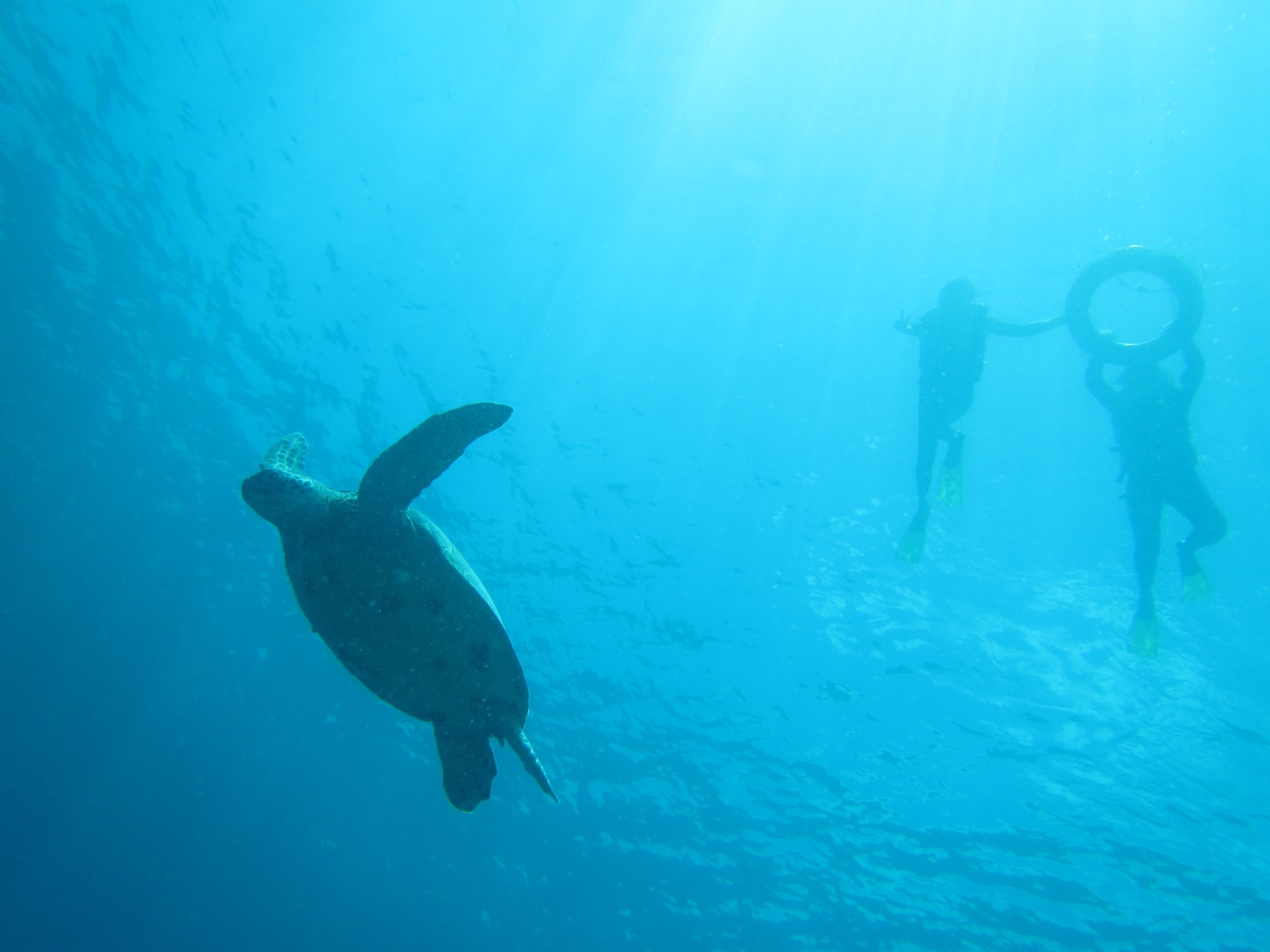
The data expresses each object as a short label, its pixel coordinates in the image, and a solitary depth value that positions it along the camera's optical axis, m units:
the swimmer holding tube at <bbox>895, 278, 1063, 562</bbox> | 8.55
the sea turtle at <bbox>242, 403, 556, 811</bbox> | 4.02
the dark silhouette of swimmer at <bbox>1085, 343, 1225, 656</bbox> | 7.98
